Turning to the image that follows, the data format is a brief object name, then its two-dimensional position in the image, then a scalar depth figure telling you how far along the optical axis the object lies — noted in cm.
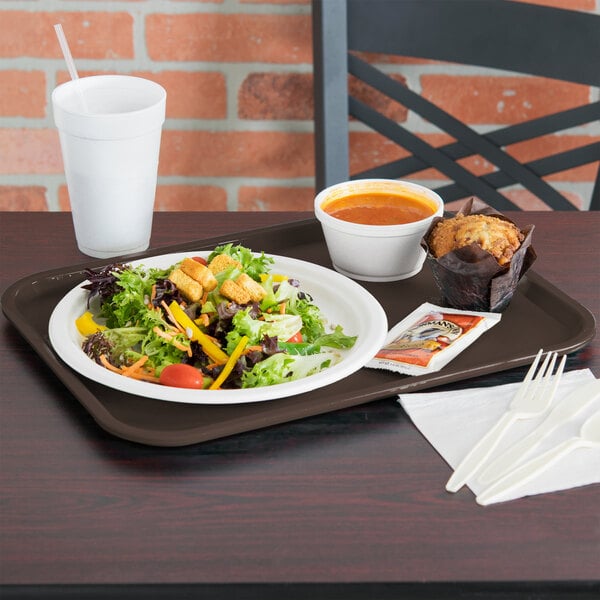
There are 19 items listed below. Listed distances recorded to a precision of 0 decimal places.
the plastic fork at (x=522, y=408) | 99
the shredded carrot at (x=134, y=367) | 106
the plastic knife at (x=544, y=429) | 99
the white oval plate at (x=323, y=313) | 102
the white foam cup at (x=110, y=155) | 123
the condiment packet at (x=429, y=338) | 108
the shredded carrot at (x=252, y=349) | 107
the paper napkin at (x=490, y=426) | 98
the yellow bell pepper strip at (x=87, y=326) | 112
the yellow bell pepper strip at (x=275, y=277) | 116
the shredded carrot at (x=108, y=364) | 106
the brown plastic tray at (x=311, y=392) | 102
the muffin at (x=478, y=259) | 115
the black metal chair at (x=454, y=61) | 149
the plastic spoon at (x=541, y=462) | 97
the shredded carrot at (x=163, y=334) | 108
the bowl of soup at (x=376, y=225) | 121
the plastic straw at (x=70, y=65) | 127
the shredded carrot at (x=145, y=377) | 106
